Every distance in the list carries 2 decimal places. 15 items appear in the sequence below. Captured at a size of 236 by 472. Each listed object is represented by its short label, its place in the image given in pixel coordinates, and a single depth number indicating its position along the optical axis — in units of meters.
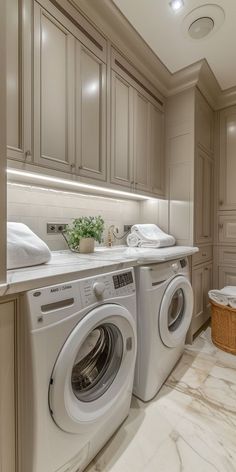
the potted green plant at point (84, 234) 1.55
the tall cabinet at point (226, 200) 2.50
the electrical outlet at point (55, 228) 1.55
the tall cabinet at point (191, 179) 2.12
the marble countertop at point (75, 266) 0.77
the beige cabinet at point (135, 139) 1.71
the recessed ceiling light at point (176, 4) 1.41
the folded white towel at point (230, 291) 2.01
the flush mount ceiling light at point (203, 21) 1.48
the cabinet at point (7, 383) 0.75
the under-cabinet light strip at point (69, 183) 1.23
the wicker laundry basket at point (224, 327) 1.97
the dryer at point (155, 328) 1.34
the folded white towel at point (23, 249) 0.98
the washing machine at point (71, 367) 0.77
